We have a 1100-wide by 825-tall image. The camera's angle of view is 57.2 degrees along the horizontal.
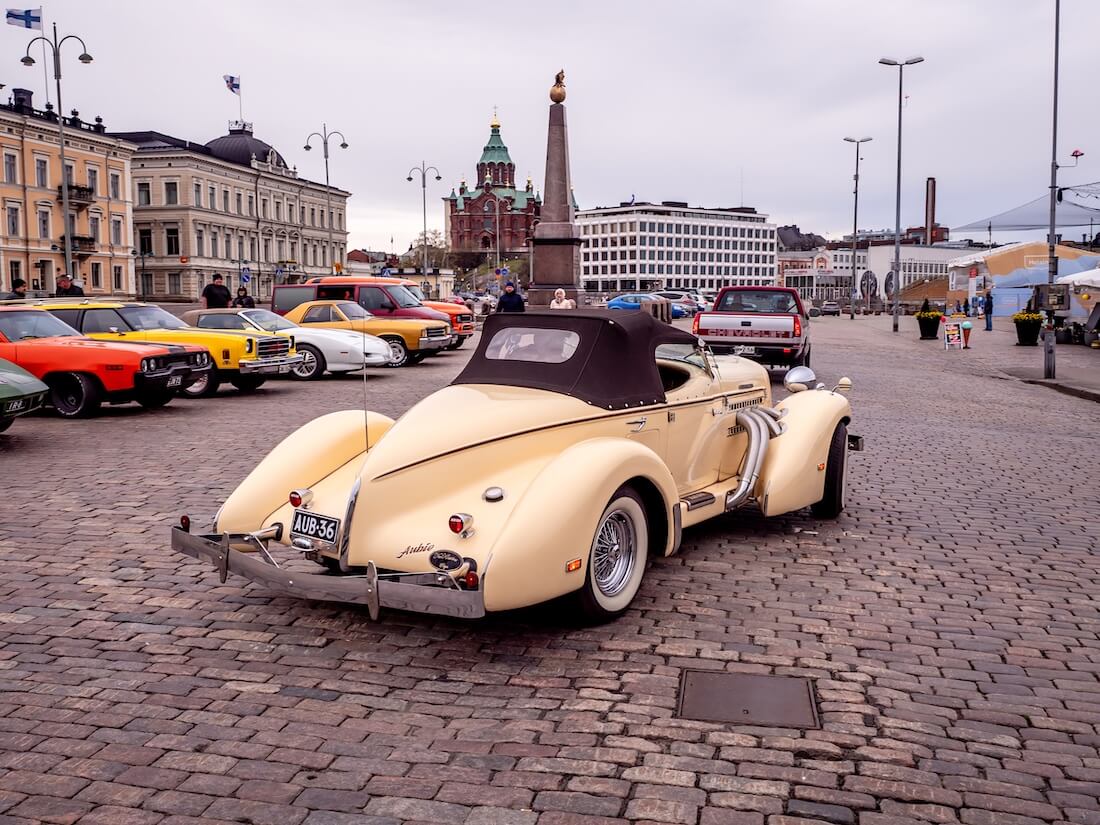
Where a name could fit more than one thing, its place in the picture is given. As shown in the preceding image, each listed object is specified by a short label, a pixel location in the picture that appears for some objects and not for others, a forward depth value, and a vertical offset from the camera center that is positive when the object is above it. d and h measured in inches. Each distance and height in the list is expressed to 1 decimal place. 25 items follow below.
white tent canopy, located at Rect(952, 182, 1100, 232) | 1584.6 +178.4
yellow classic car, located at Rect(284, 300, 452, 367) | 855.1 +3.2
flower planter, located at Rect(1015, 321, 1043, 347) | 1305.4 -9.1
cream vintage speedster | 189.3 -33.2
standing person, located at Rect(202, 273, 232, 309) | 846.5 +29.3
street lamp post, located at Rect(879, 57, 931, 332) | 1911.9 +245.7
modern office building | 7509.8 +621.4
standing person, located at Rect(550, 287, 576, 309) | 912.9 +26.2
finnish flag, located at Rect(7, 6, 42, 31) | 1429.6 +444.2
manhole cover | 166.6 -63.8
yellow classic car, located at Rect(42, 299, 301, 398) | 609.6 -4.3
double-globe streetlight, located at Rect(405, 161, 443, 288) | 2533.2 +370.1
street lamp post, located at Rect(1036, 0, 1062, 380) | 954.7 +159.9
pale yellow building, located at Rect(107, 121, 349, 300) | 3567.9 +438.4
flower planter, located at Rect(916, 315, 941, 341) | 1523.7 -1.4
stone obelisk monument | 1306.6 +131.5
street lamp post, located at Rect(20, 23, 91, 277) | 1355.8 +379.8
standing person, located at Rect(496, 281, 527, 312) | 856.9 +25.4
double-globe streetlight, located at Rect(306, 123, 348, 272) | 1978.8 +381.6
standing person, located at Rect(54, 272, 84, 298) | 938.8 +41.7
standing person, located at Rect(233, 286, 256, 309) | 1014.4 +31.0
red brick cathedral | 6732.3 +812.2
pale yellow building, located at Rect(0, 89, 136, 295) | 2534.4 +354.6
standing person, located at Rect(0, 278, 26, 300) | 889.5 +36.4
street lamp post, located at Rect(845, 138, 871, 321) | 2886.3 +350.2
